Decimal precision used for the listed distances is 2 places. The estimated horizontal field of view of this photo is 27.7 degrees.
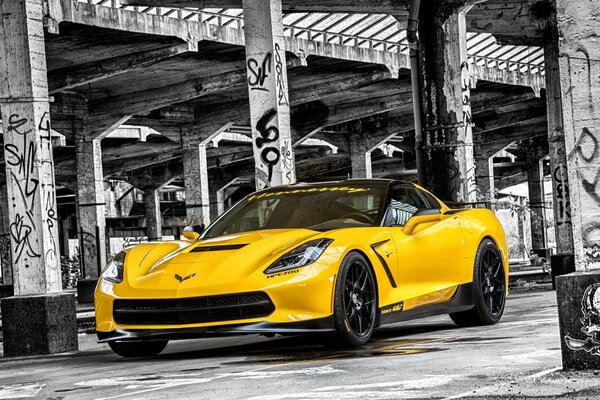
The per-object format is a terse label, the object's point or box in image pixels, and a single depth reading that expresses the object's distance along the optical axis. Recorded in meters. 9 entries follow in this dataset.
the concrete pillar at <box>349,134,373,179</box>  54.34
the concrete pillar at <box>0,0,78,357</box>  11.66
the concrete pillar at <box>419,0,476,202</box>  16.86
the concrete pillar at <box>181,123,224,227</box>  45.50
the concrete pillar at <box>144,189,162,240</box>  61.94
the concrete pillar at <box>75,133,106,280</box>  40.22
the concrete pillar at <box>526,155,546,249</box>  62.34
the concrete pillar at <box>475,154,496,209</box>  62.27
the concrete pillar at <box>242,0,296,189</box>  16.67
